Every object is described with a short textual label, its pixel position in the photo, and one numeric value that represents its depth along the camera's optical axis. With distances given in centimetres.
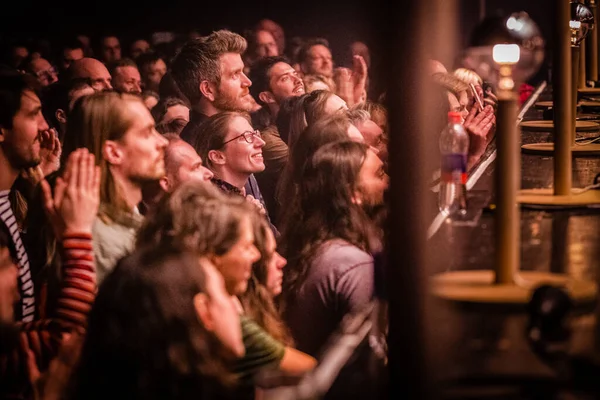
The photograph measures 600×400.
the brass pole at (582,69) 934
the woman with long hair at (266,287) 481
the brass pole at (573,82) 517
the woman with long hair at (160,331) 414
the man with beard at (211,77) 518
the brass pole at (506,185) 300
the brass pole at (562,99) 422
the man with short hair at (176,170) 464
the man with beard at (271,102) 555
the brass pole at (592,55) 1040
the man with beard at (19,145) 440
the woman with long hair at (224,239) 432
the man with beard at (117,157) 441
